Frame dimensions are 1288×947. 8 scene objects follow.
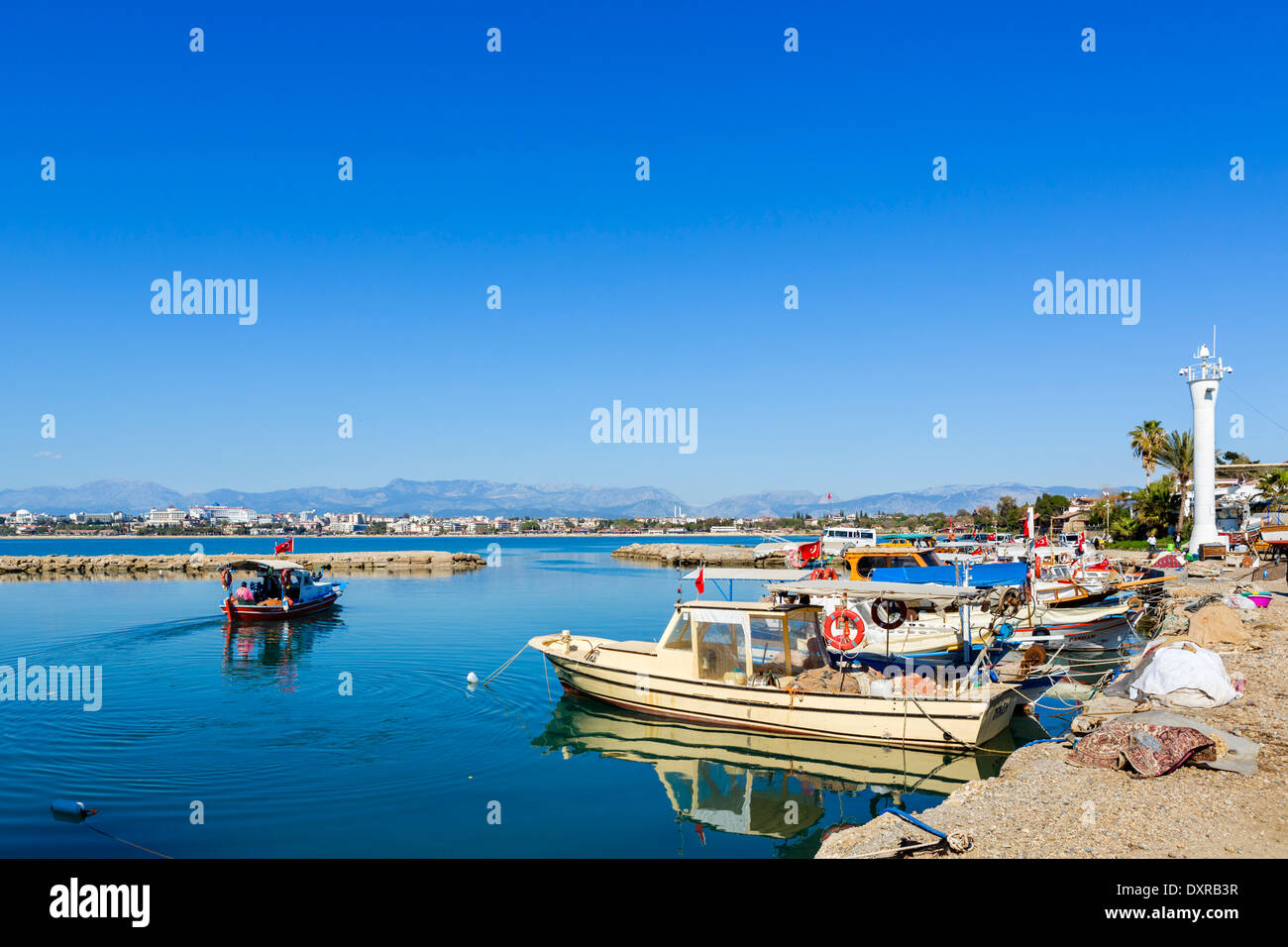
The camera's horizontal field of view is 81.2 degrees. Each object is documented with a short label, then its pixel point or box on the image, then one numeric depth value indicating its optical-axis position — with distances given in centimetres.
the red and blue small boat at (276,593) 3319
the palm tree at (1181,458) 6397
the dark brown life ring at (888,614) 1847
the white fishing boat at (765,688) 1464
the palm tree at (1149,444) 7006
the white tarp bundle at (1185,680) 1330
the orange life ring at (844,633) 1772
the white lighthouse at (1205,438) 4844
